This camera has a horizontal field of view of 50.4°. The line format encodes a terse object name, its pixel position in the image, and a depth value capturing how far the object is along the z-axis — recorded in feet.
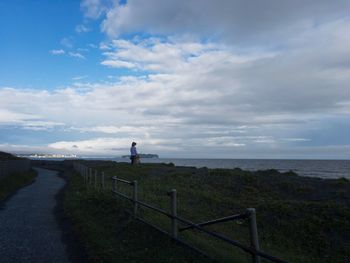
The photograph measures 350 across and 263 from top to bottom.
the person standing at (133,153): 92.49
